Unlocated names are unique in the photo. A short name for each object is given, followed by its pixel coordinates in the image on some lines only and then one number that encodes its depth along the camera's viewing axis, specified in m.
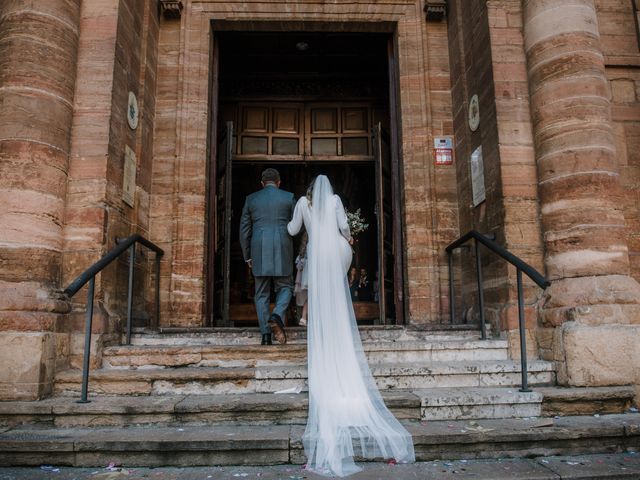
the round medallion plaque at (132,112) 5.27
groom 4.97
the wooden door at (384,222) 6.24
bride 2.99
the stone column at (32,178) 3.82
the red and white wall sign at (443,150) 6.15
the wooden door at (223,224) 6.27
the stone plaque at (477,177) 5.39
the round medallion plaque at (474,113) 5.54
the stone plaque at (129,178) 5.11
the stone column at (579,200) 4.04
